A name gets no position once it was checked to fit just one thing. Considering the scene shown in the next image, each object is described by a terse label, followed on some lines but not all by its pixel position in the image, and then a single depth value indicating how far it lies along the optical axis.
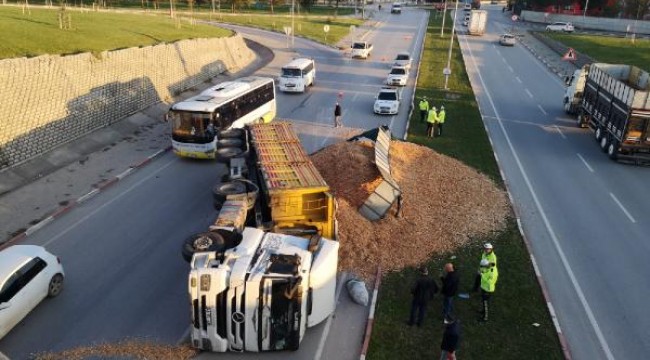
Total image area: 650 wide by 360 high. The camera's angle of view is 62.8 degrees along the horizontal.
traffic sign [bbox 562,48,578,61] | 37.22
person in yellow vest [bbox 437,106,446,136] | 27.45
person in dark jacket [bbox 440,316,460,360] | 10.77
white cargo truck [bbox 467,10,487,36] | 75.31
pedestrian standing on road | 29.31
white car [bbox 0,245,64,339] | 11.91
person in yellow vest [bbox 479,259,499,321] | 12.91
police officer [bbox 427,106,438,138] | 27.30
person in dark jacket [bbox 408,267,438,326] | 12.50
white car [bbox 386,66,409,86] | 40.34
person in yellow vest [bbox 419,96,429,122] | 30.17
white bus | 23.02
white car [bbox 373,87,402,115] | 32.72
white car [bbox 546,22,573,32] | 83.25
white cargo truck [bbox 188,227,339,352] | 10.91
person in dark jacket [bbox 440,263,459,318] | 12.70
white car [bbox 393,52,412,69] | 46.31
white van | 38.38
